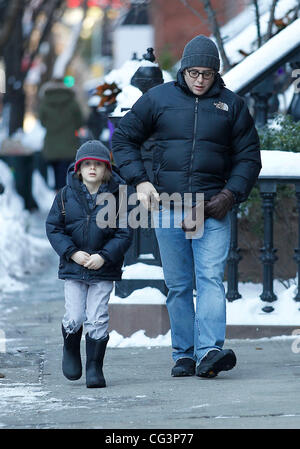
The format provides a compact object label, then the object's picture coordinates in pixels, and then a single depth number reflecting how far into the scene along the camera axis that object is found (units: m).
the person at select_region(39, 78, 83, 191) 29.89
